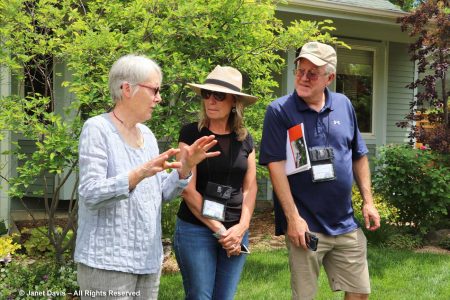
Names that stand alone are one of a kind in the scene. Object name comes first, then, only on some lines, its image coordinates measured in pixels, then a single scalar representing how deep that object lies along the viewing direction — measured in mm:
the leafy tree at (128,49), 3697
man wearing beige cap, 2836
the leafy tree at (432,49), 8180
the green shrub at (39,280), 3886
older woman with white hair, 2088
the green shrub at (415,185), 6609
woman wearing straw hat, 2717
